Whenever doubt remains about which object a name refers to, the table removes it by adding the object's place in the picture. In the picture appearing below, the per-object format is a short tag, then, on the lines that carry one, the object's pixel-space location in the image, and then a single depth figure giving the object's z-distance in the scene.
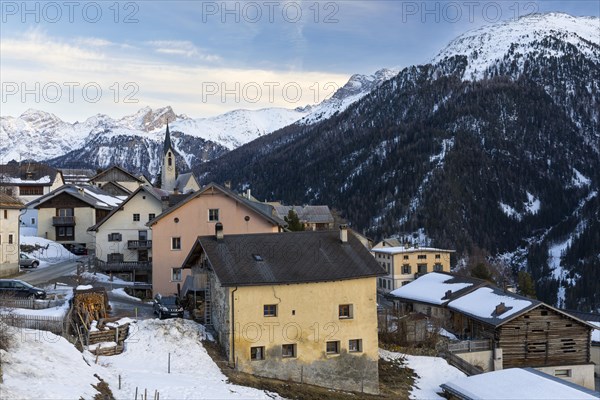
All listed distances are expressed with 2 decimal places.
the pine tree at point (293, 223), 75.96
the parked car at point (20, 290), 38.54
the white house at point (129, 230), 57.06
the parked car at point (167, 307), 36.41
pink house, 46.53
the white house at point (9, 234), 48.62
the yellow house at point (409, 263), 99.06
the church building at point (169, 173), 133.62
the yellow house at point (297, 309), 32.44
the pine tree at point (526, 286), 90.52
